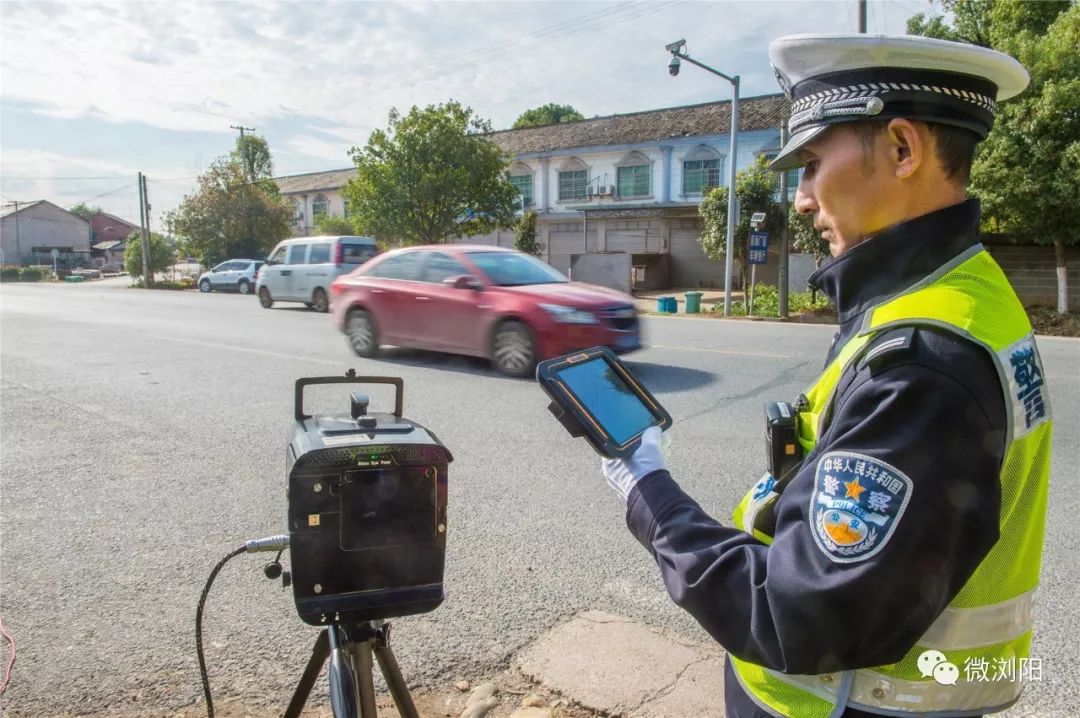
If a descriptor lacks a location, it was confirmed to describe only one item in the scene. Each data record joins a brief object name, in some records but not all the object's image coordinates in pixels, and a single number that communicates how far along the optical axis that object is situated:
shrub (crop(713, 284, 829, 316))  20.33
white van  18.95
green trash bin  21.06
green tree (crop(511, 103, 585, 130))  60.06
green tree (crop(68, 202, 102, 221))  88.16
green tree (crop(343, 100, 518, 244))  28.72
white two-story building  31.81
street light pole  17.20
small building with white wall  67.81
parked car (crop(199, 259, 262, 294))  32.25
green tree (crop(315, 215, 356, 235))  43.03
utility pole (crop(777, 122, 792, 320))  19.08
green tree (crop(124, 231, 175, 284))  44.59
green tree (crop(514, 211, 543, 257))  35.97
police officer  1.02
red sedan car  8.55
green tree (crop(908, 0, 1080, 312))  15.66
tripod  1.67
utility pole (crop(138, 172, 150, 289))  41.72
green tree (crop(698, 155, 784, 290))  21.48
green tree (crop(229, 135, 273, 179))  55.75
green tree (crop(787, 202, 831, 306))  20.52
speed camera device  1.61
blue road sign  18.95
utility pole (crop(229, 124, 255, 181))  55.53
